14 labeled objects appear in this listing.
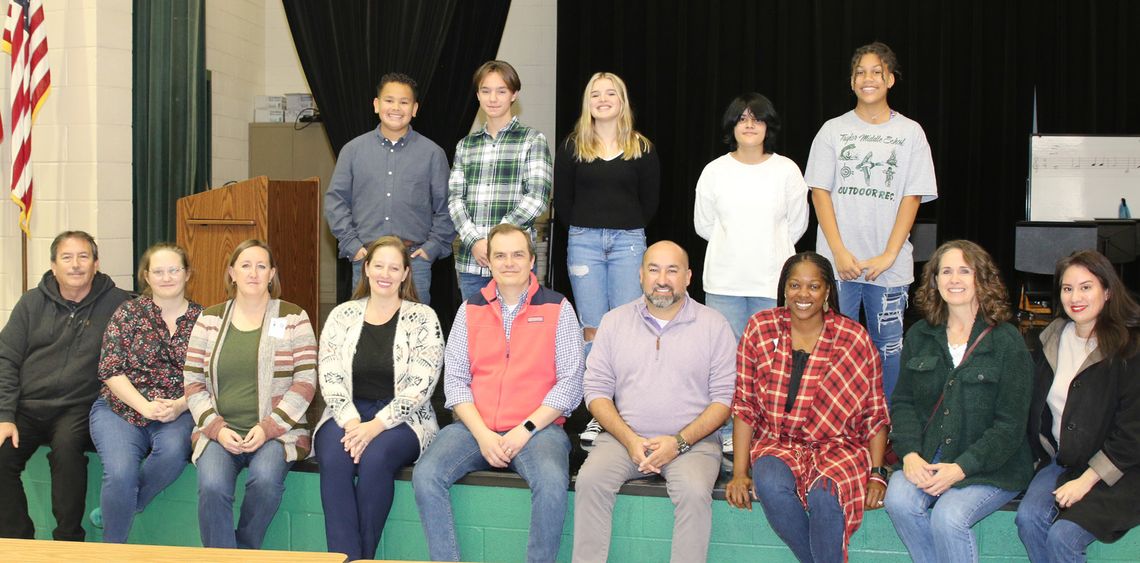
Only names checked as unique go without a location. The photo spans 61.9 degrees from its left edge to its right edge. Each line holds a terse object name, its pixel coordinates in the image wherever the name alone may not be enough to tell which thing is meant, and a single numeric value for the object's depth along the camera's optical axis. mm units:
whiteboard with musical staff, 6719
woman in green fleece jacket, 2699
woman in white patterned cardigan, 2949
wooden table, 1911
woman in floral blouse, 3166
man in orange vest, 2992
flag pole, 4883
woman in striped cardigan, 3025
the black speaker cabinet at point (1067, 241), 5375
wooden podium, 4238
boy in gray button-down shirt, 3842
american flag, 4656
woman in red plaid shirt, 2730
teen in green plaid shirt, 3668
